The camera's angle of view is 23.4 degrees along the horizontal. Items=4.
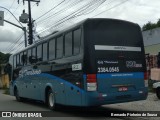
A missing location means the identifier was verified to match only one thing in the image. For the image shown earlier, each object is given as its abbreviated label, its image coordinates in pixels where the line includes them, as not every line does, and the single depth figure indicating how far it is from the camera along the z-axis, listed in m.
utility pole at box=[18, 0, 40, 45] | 32.53
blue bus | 13.09
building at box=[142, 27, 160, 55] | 43.15
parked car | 18.34
